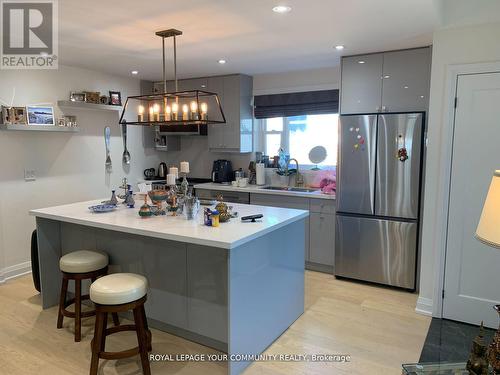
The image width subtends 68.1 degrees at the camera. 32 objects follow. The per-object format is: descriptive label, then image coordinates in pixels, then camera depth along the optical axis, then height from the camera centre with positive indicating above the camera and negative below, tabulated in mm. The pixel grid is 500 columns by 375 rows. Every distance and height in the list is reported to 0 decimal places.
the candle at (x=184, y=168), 3077 -137
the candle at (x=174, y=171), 3395 -185
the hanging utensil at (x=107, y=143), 4984 +95
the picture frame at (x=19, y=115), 3875 +348
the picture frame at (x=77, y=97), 4484 +643
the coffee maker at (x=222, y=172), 5301 -284
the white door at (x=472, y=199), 2918 -344
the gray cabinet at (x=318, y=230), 4234 -877
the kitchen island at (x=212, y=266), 2419 -858
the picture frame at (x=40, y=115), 4012 +373
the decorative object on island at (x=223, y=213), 2760 -453
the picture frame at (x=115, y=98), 4844 +692
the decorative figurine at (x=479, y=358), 1534 -842
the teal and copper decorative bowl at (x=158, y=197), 3175 -395
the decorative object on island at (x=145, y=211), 2883 -472
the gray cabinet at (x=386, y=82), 3656 +759
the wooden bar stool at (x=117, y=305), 2295 -966
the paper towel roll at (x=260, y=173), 5047 -273
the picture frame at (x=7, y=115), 3836 +346
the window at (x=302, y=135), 4801 +250
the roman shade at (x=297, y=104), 4637 +653
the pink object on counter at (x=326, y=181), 4395 -343
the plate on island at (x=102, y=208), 3099 -489
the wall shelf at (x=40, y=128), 3785 +226
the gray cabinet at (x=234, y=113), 4992 +545
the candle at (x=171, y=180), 3330 -257
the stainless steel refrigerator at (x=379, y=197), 3654 -427
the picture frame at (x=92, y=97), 4565 +656
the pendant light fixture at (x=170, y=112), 2865 +322
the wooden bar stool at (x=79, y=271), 2840 -939
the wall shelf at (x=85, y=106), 4359 +541
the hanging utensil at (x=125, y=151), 5223 -8
